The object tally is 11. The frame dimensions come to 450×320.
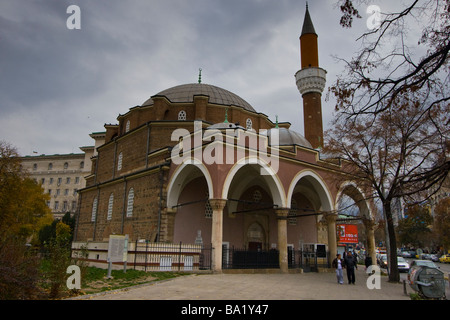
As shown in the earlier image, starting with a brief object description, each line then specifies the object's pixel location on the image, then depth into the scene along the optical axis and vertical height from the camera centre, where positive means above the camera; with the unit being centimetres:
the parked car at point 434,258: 3404 -166
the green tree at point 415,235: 4329 +79
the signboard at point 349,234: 2782 +46
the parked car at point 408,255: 4366 -179
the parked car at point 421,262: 1634 -103
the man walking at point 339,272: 1155 -108
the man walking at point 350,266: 1153 -88
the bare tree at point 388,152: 1176 +320
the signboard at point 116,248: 1046 -39
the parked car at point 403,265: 2123 -149
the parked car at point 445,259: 3311 -165
